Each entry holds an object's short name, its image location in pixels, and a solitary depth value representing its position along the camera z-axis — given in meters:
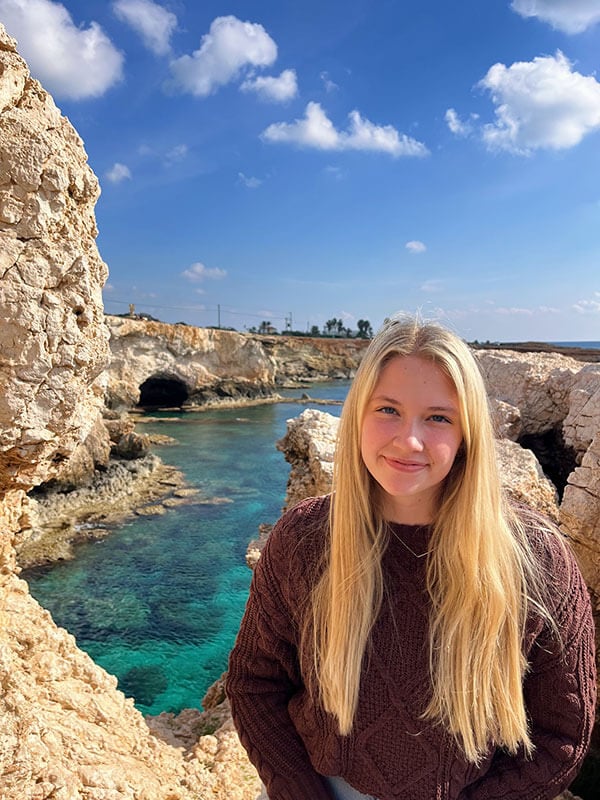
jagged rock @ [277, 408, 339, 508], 5.90
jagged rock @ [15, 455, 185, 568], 13.06
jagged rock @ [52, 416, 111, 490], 16.30
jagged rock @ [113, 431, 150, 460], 19.39
